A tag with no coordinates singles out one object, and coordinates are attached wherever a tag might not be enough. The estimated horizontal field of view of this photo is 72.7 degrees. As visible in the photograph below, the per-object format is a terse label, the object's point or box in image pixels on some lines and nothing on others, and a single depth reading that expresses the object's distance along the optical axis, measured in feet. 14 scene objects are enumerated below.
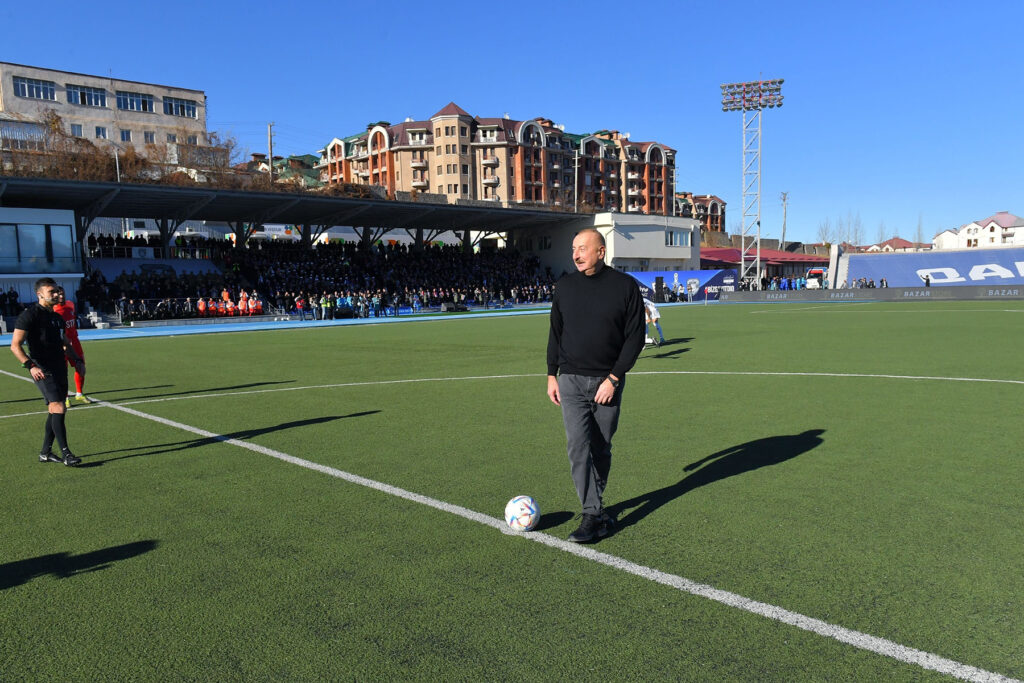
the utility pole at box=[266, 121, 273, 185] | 215.31
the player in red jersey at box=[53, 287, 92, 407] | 35.12
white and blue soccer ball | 15.66
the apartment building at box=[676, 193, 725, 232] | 434.30
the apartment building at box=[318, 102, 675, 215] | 318.04
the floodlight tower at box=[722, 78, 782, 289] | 180.62
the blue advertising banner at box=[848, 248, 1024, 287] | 163.12
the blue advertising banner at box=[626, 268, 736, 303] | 170.91
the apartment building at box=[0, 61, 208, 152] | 211.41
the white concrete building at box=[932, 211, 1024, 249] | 394.11
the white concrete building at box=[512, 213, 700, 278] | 202.69
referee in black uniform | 22.65
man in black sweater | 14.76
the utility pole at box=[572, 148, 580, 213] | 349.20
